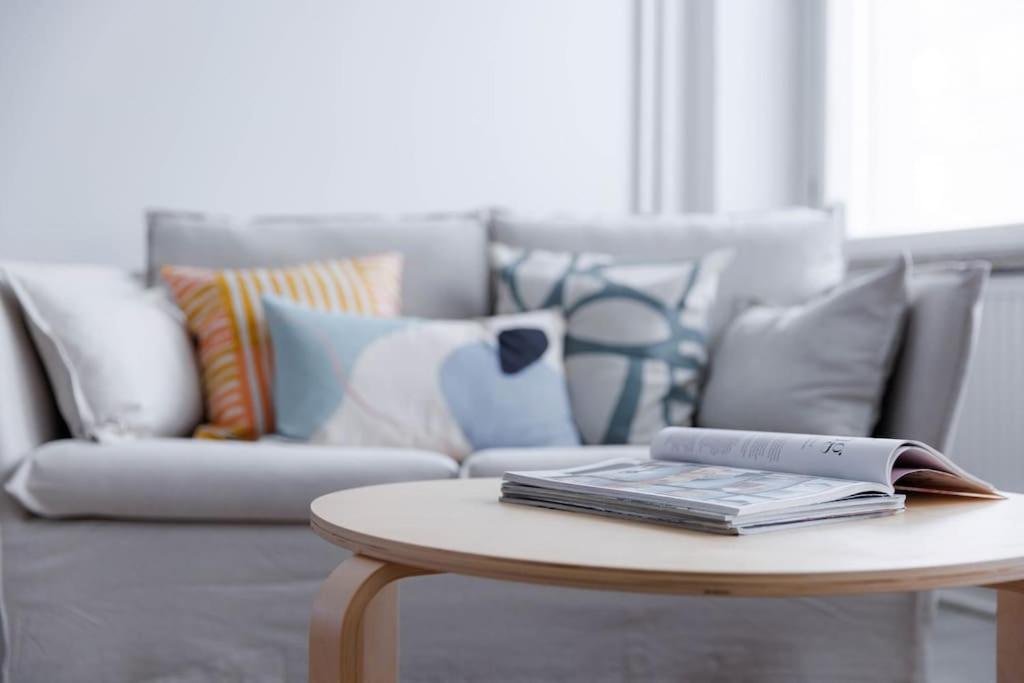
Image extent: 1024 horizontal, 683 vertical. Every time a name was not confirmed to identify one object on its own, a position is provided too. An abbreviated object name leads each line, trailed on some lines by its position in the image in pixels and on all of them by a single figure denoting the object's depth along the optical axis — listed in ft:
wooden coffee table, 2.21
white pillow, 5.60
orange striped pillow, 6.11
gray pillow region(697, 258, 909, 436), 5.32
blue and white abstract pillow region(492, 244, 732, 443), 6.18
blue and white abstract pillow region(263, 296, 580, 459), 5.77
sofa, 5.04
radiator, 6.82
